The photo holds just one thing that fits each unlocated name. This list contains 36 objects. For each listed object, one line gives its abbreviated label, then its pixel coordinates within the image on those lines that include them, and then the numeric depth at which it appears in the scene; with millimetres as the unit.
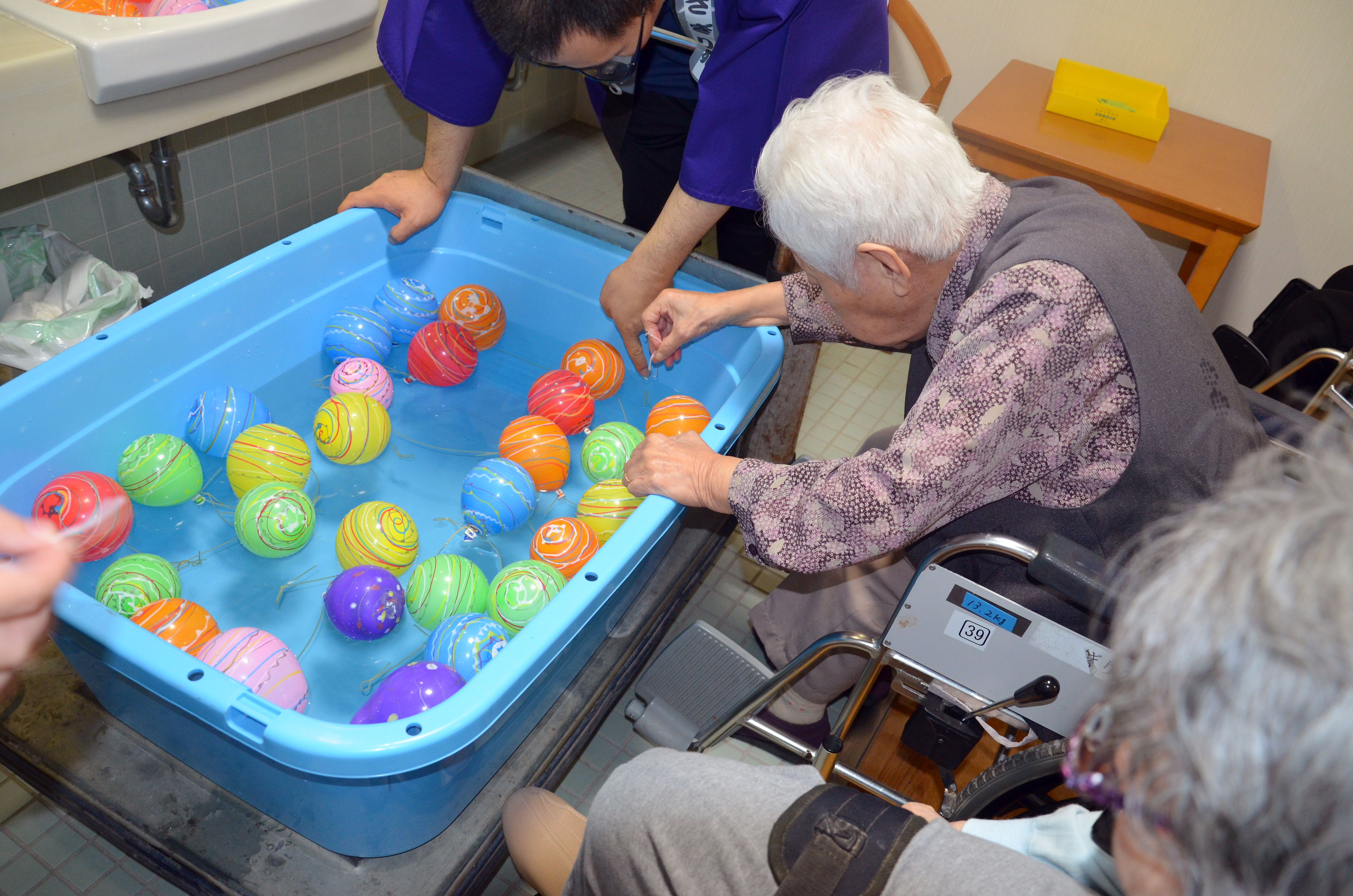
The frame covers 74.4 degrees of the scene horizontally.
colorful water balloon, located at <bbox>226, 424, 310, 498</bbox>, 1531
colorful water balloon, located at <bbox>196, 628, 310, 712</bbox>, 1211
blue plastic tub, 1057
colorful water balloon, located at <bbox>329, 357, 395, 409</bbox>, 1724
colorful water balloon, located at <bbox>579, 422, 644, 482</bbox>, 1675
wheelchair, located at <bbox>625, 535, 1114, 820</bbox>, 1050
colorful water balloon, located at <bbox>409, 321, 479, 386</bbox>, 1834
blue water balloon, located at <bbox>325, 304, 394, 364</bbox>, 1820
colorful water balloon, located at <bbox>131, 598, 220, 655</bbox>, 1258
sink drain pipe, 1752
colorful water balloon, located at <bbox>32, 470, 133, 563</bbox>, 1335
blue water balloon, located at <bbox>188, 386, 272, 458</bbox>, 1588
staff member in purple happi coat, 1338
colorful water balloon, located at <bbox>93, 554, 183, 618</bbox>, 1291
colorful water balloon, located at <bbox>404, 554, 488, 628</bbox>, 1429
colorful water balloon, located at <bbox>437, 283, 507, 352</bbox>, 1900
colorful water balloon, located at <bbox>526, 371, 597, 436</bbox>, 1775
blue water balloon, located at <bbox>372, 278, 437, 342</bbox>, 1902
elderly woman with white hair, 1053
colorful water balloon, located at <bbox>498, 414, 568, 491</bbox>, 1655
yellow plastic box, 2453
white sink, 1436
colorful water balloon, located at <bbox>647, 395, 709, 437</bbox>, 1670
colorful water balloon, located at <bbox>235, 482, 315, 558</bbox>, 1457
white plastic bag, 1624
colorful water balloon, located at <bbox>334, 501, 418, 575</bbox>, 1469
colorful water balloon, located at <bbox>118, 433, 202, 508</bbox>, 1474
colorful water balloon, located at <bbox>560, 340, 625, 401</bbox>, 1845
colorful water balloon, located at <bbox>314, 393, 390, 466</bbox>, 1637
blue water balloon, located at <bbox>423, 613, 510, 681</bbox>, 1331
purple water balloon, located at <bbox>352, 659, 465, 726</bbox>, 1211
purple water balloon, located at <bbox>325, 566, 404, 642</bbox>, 1385
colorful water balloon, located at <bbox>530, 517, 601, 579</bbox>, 1500
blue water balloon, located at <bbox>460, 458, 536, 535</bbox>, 1564
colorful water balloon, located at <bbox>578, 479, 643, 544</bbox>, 1553
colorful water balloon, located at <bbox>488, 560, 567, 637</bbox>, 1398
